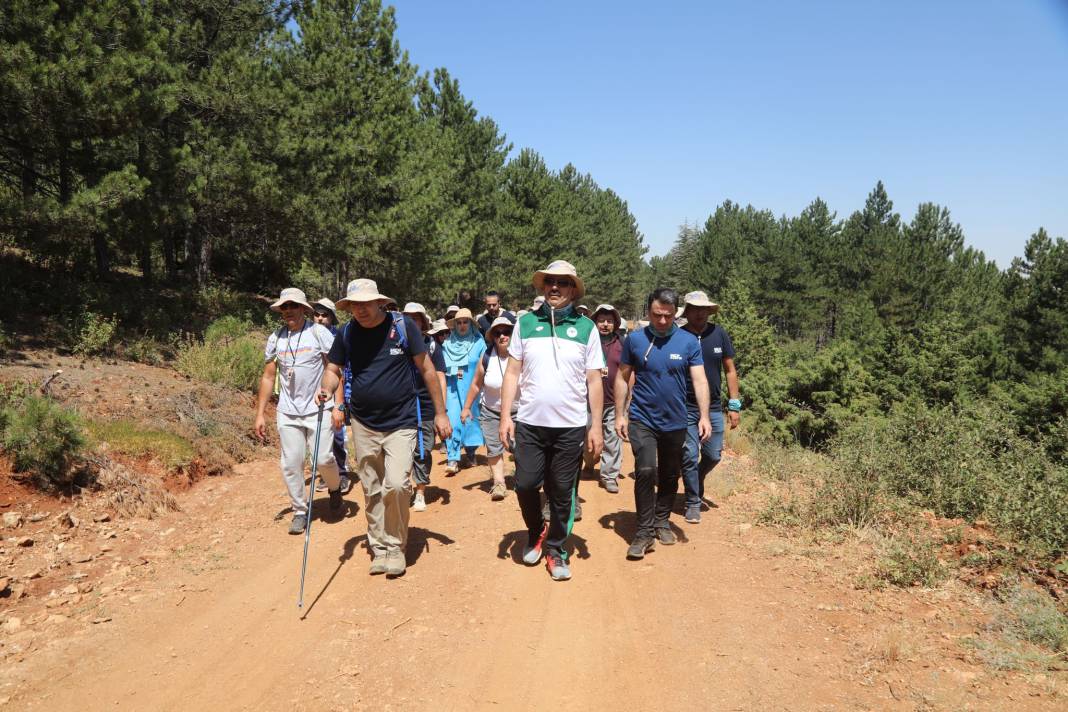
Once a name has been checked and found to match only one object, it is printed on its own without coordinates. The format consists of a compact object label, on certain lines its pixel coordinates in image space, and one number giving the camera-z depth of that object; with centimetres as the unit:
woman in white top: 677
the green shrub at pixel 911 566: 443
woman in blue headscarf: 758
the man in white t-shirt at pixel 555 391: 453
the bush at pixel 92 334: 1006
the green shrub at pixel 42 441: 560
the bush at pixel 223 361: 1051
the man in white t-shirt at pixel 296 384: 570
